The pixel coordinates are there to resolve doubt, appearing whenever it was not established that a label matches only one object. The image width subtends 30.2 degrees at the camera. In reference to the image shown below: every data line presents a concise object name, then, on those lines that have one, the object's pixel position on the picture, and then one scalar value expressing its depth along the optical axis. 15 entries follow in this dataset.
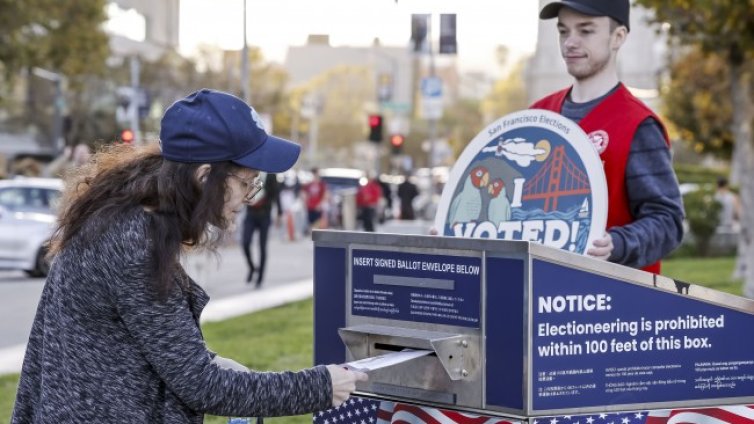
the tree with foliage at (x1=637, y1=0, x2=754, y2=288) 15.02
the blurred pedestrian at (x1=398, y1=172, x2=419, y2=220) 33.31
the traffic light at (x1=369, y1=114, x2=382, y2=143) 38.72
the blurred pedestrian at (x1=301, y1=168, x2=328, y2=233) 33.97
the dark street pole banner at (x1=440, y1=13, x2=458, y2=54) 33.56
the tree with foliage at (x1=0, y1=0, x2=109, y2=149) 33.94
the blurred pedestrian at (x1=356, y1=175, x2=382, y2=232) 31.86
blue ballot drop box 3.51
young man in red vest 4.34
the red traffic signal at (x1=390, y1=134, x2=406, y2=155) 46.12
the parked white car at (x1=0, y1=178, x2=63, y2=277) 21.36
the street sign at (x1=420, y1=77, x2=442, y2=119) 45.44
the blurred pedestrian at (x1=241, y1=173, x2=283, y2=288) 18.97
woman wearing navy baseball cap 3.30
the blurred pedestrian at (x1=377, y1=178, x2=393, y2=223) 40.91
